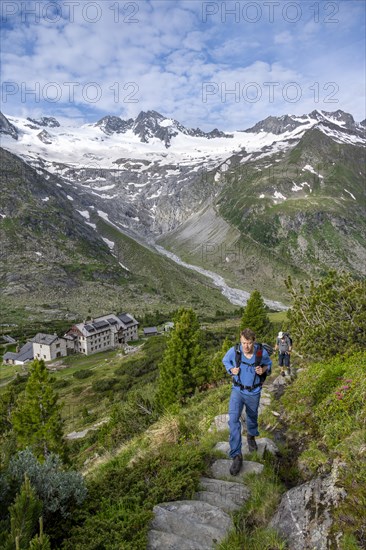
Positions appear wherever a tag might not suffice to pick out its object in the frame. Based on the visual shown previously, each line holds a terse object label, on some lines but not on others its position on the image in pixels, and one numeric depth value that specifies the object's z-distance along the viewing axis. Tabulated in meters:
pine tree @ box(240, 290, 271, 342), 45.28
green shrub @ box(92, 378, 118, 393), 58.38
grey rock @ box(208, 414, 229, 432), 11.05
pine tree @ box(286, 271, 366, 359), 12.61
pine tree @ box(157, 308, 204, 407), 27.38
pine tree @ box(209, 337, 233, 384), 27.69
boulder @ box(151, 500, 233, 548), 5.86
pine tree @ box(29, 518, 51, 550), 4.66
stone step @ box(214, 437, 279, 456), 8.77
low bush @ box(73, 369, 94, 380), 69.94
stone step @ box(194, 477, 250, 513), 6.77
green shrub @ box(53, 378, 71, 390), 65.03
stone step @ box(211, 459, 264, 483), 7.70
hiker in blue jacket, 8.60
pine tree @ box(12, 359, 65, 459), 30.38
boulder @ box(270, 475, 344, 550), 5.66
